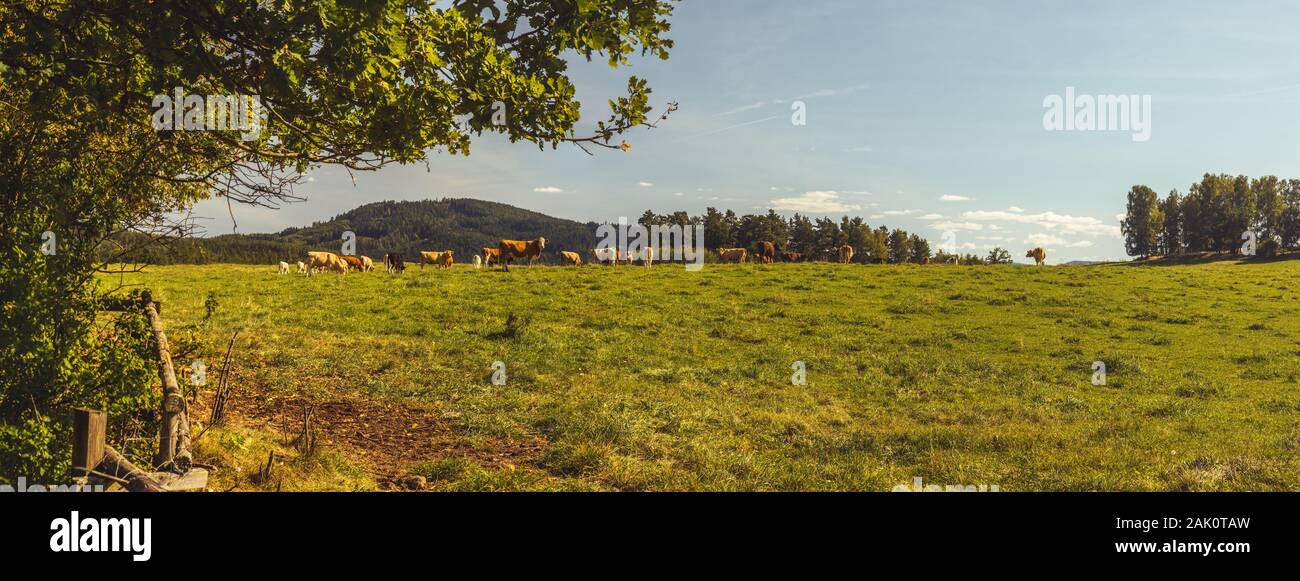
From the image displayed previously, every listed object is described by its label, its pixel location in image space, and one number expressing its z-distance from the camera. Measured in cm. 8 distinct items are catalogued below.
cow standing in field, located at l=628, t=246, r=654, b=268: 4727
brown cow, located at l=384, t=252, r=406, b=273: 4640
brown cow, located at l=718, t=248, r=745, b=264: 5438
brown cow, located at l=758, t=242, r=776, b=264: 5225
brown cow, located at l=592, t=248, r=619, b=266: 4719
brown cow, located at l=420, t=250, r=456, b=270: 4967
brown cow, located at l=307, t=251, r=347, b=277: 4419
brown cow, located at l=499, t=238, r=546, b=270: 4547
